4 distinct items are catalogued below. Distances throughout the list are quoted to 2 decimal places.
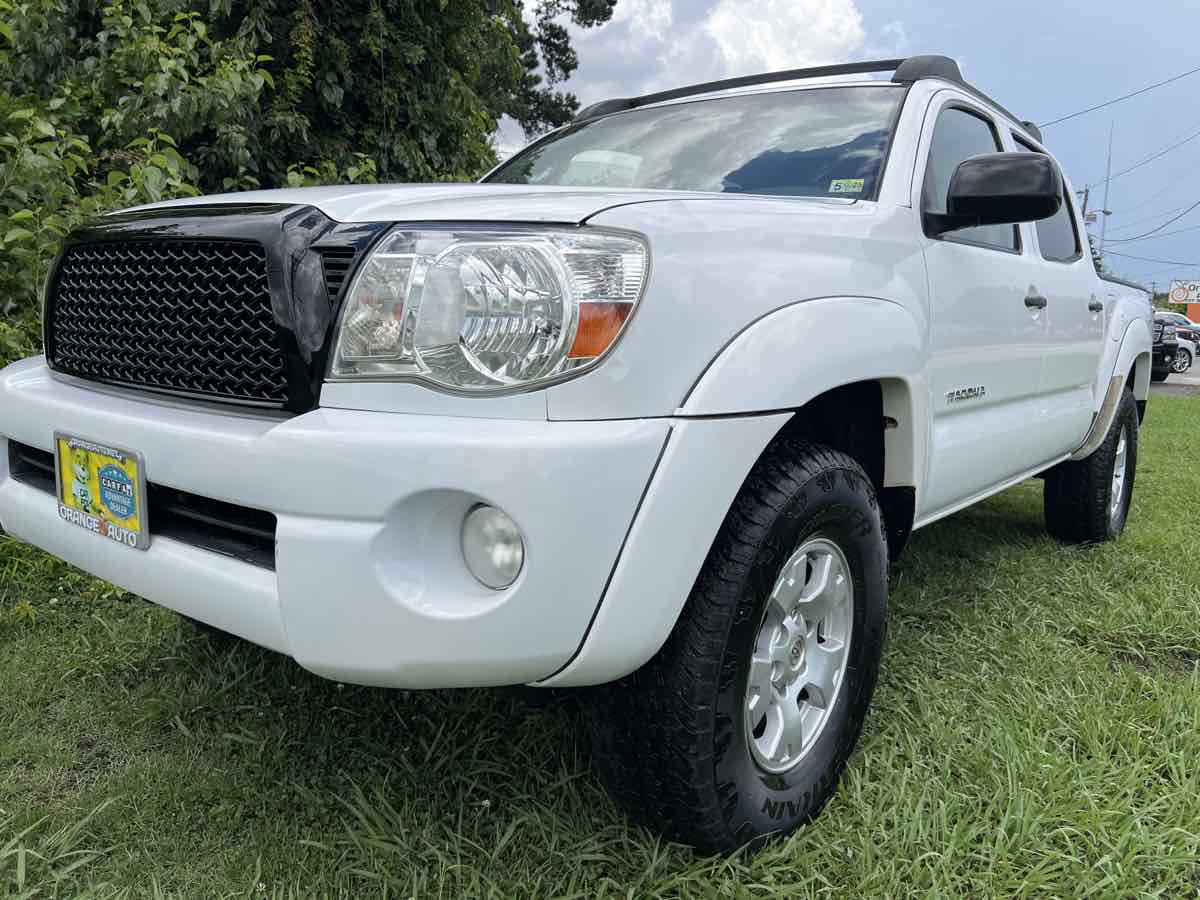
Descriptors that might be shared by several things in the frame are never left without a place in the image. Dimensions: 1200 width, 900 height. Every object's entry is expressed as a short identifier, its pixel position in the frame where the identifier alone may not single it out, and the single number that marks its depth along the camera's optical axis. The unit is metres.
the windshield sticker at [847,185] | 2.20
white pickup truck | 1.32
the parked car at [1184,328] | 21.81
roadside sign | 43.59
